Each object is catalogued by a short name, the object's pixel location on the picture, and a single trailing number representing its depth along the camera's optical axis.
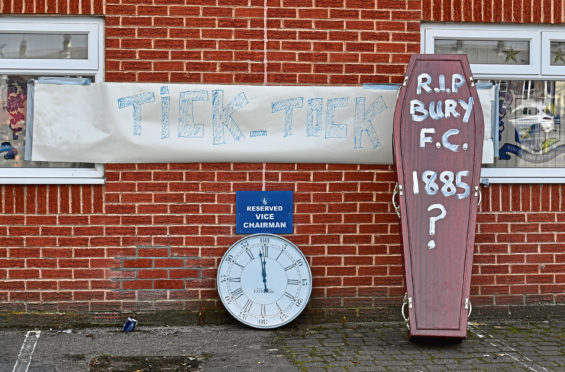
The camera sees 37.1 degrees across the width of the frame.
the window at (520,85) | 7.20
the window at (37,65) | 6.80
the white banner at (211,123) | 6.81
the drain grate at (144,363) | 5.67
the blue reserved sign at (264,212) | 6.94
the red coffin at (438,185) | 6.16
